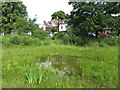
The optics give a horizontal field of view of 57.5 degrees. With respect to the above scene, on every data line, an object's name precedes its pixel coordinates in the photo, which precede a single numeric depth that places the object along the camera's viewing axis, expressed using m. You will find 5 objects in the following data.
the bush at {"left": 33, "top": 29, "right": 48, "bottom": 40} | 12.67
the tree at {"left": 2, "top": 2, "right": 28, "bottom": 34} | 21.78
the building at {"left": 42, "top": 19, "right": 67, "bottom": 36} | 26.03
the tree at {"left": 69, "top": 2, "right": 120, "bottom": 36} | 11.83
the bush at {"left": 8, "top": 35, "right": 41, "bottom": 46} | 10.38
